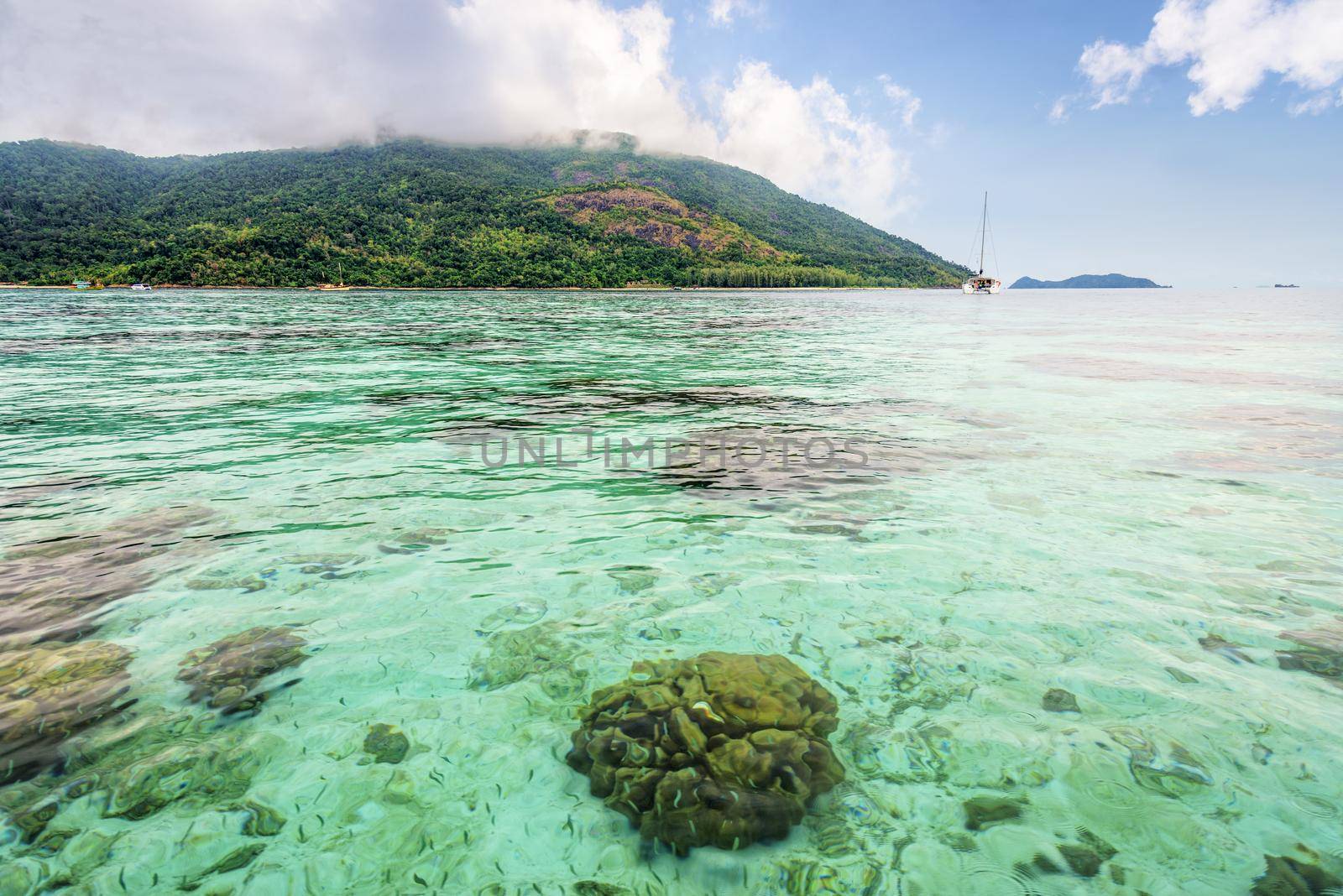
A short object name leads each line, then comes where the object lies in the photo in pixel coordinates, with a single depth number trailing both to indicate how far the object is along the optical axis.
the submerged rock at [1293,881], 3.11
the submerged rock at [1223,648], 5.10
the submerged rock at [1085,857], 3.27
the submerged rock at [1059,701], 4.52
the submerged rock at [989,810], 3.59
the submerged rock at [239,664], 4.61
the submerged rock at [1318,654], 4.88
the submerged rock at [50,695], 3.93
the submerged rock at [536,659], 4.91
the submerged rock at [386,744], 4.14
